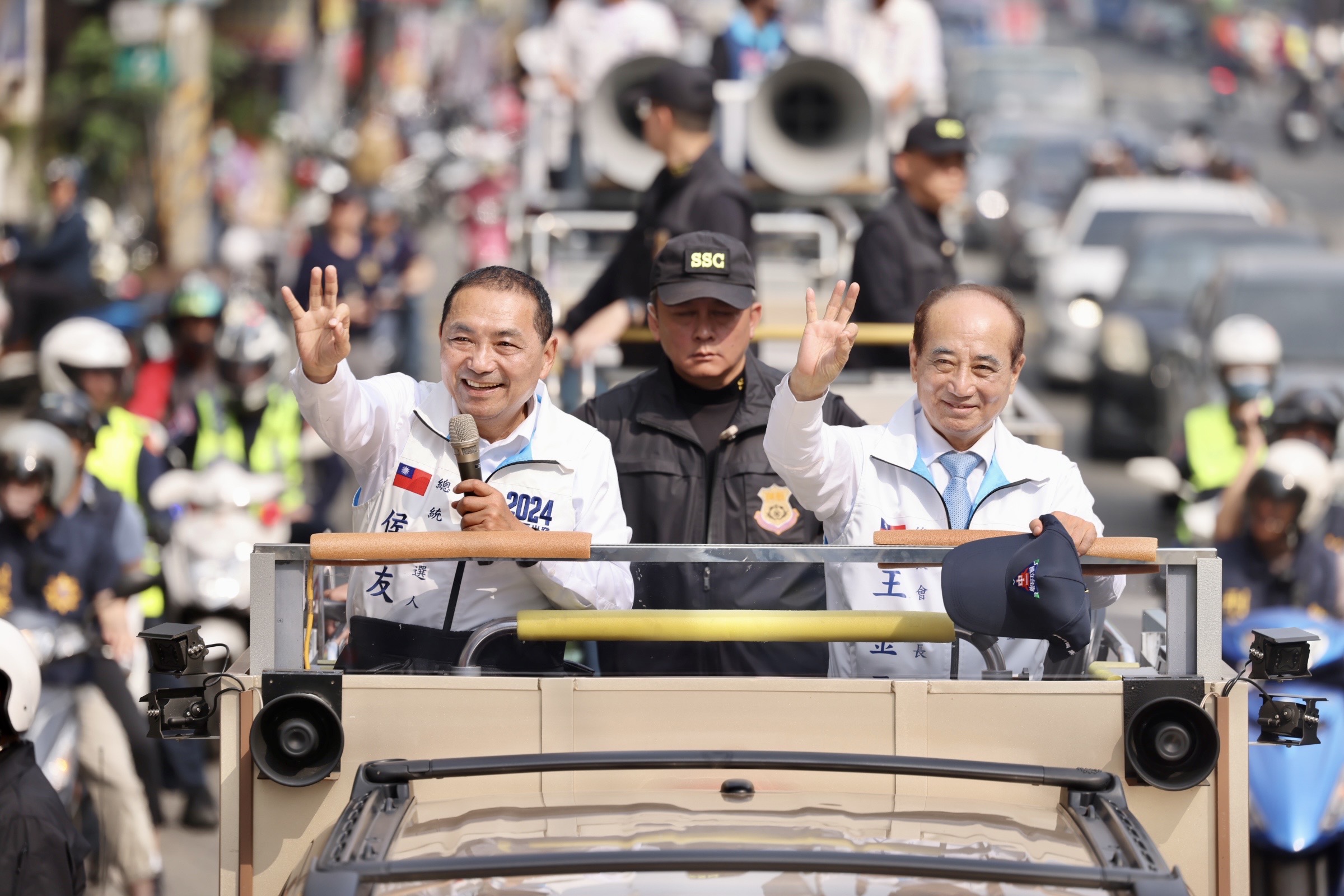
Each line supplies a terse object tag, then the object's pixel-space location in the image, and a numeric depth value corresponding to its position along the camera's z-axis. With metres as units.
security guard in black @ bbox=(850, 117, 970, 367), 13.90
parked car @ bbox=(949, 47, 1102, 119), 70.50
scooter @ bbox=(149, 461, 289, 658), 16.97
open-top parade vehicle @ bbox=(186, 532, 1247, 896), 7.15
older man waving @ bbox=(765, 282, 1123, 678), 8.00
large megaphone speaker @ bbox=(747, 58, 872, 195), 20.95
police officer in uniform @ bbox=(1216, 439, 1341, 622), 12.94
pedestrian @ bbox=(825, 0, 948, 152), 24.47
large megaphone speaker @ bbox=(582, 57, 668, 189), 21.06
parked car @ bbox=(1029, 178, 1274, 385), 33.69
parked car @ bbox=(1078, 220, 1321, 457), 27.44
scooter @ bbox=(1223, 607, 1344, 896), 10.48
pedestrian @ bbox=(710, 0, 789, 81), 23.78
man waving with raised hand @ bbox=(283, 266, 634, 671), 7.88
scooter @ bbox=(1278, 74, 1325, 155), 87.69
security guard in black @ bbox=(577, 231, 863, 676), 9.55
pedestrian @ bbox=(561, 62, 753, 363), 13.88
